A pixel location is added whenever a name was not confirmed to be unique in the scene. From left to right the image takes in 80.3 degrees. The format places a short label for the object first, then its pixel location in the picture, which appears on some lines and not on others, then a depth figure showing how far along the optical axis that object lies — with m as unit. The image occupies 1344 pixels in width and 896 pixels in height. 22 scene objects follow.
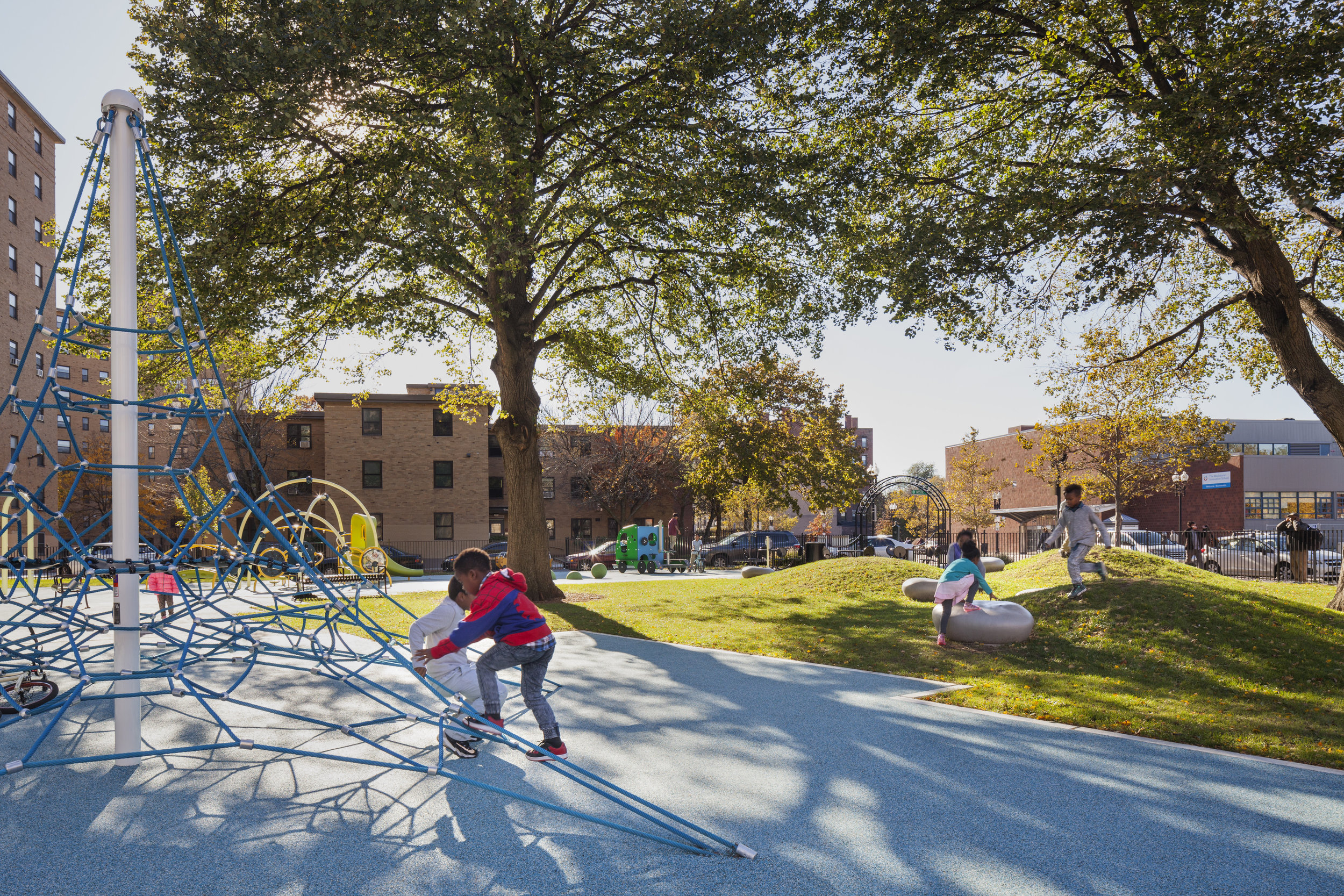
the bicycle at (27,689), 7.26
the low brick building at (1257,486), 55.28
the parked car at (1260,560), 23.95
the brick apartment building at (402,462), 40.66
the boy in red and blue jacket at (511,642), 5.65
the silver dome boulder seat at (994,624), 10.59
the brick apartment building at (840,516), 72.50
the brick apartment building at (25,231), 37.06
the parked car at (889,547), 32.59
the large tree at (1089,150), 9.73
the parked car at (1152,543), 32.22
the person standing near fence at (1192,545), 25.23
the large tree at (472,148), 10.79
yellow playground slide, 21.62
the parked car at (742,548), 36.66
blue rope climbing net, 5.52
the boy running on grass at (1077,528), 11.37
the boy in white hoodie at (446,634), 6.51
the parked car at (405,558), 34.34
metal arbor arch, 27.78
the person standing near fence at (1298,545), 21.06
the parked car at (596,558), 35.28
